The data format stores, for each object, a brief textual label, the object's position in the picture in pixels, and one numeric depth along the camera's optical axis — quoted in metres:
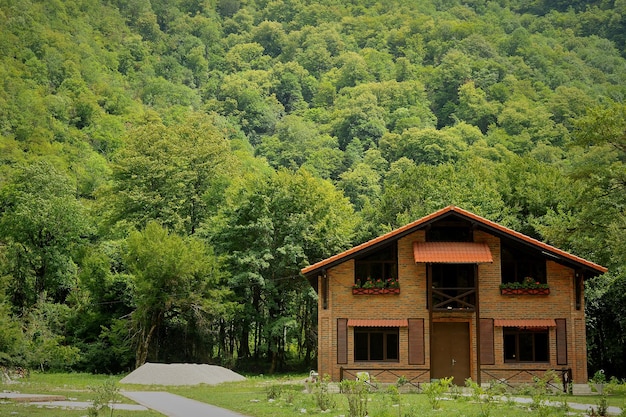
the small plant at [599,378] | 33.97
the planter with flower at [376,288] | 37.12
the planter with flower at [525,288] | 36.78
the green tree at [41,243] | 53.94
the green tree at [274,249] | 48.66
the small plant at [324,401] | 24.28
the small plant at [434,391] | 22.47
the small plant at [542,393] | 19.40
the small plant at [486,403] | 21.44
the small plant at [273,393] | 28.23
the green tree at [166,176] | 58.19
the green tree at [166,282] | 45.66
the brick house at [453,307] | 36.41
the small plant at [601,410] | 22.36
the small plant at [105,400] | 19.30
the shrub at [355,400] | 21.03
